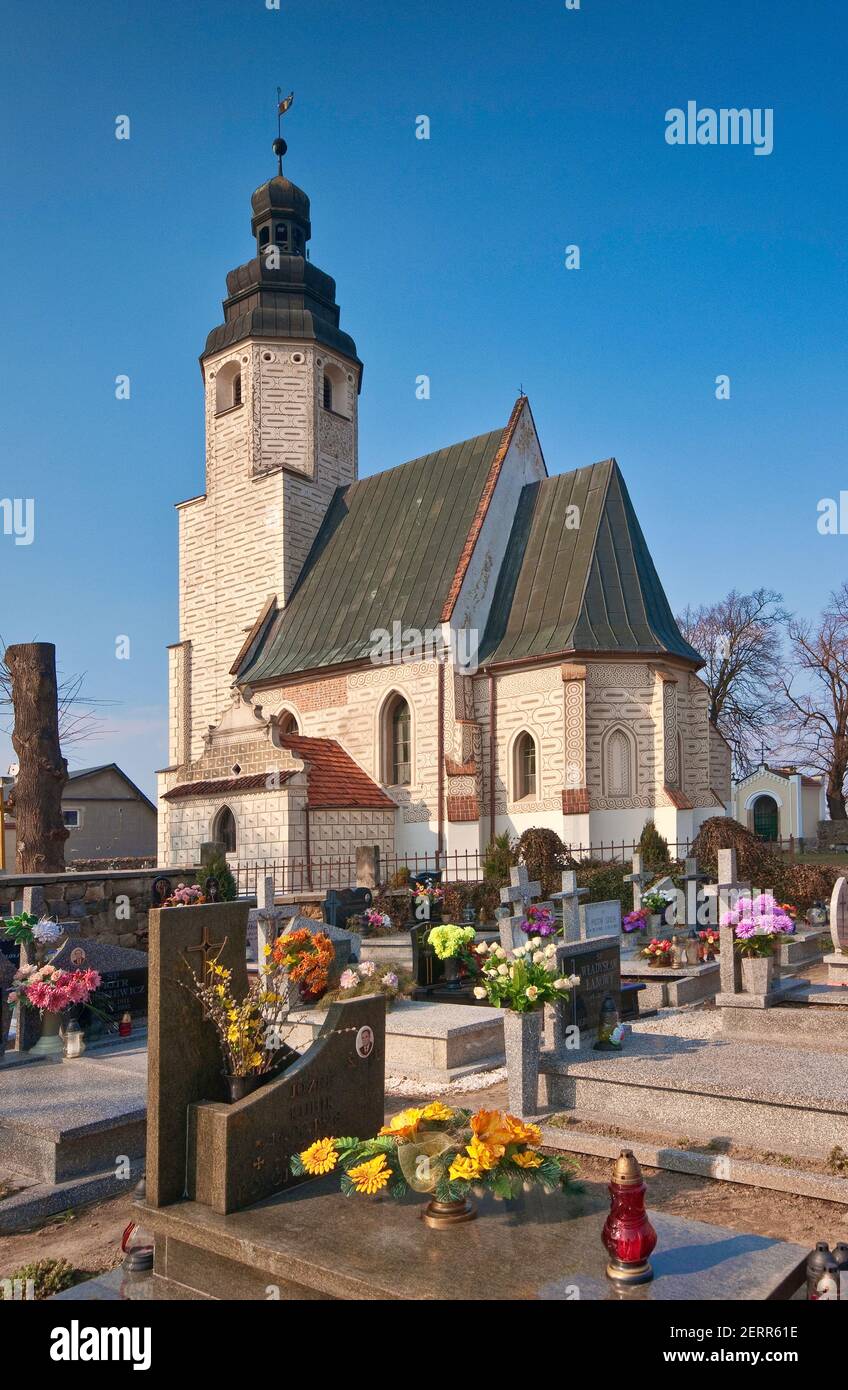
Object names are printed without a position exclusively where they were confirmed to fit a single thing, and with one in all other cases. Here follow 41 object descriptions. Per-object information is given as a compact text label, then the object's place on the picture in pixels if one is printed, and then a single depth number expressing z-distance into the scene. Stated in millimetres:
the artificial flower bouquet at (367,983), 9609
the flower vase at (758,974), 9195
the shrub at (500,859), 20578
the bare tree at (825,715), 44812
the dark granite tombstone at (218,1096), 4312
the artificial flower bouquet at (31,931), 8945
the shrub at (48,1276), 4660
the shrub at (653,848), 21047
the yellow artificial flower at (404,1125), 4461
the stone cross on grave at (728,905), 9398
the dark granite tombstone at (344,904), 15492
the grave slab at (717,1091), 6121
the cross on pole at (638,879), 15492
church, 22375
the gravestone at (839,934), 10016
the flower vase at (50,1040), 8305
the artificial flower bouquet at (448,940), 10703
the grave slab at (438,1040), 8875
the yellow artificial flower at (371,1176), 4188
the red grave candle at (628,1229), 3531
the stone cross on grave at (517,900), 8891
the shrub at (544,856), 20000
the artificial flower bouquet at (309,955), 9148
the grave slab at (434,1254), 3523
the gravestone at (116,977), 9039
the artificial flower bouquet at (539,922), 10133
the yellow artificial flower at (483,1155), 4070
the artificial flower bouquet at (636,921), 13977
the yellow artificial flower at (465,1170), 4043
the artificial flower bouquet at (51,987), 8062
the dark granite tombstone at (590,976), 7812
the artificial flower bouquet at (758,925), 9242
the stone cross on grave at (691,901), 15281
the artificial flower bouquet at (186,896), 12562
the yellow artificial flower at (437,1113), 4570
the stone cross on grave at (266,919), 11547
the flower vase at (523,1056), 6953
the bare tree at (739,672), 44000
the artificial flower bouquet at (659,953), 12312
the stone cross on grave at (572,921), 11578
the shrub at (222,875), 14203
